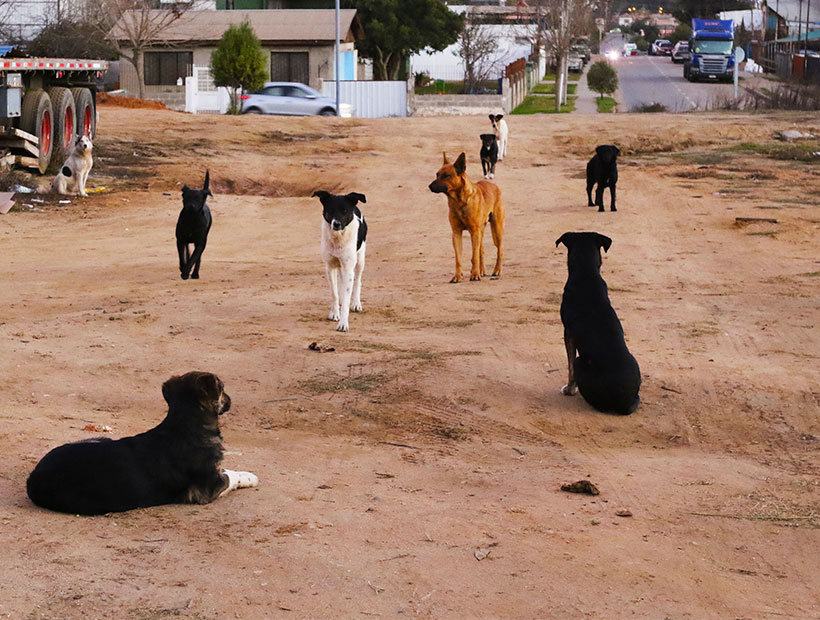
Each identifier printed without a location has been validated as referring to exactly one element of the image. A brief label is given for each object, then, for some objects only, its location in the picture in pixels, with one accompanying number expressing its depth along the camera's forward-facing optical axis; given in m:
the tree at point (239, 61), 44.16
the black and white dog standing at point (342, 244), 10.21
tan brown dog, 12.86
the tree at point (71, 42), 41.58
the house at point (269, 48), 50.38
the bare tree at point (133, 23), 48.88
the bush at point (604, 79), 52.06
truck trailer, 19.17
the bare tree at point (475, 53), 59.00
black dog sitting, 8.13
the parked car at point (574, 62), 77.44
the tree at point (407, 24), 55.16
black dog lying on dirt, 5.59
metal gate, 43.97
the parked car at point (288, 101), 38.00
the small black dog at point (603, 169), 18.55
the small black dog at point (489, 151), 22.95
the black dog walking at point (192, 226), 12.12
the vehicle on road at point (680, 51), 80.06
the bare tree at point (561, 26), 51.66
